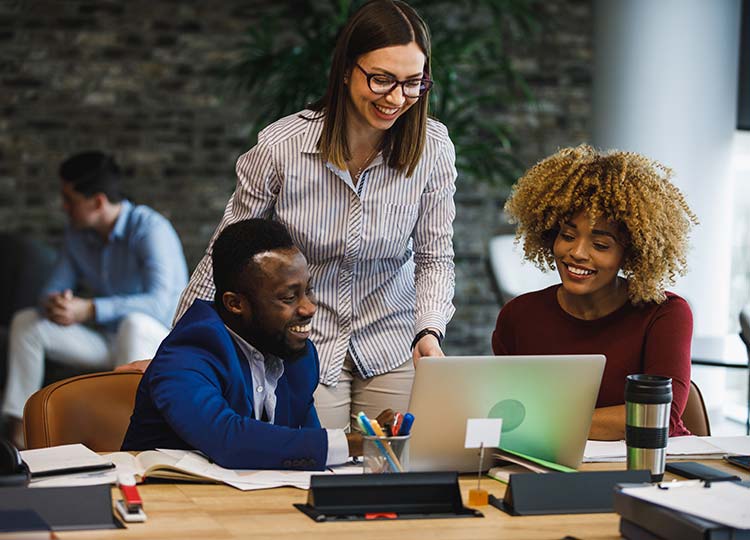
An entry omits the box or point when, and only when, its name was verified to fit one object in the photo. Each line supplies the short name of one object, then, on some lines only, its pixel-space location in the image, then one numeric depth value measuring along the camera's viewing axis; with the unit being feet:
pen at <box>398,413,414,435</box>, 10.62
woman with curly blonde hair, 12.74
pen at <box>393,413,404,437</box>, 10.71
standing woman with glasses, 12.71
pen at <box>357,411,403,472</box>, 10.66
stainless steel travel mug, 10.89
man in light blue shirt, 22.83
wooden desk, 9.83
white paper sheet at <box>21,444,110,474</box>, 10.80
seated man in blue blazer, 11.02
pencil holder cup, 10.65
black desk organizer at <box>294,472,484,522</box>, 10.23
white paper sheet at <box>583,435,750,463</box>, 11.70
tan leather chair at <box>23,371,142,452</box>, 12.01
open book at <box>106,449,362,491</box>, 10.75
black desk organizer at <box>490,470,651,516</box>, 10.35
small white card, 10.84
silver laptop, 10.74
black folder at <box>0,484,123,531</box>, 9.84
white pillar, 23.37
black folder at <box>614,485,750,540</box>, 9.41
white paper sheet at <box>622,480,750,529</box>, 9.52
